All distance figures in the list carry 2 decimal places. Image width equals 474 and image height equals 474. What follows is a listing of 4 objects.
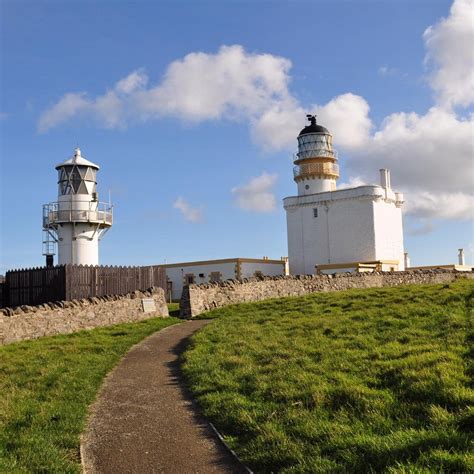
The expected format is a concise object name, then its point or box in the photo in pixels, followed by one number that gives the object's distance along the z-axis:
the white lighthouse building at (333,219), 39.91
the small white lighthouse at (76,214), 29.98
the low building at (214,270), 38.50
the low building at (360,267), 37.47
